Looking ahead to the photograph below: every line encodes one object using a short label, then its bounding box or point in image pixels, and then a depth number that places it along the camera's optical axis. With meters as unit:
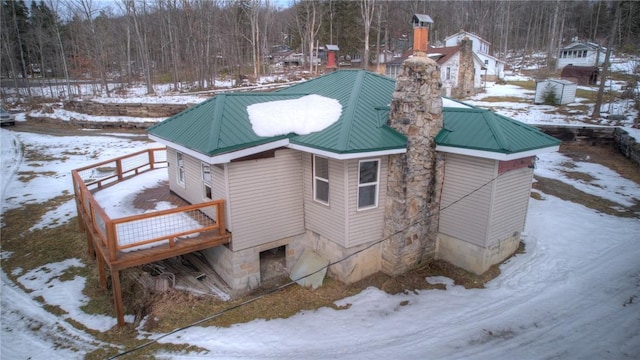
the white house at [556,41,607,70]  50.84
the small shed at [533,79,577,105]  31.00
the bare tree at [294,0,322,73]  49.58
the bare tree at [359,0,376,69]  42.95
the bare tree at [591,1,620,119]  25.56
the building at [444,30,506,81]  45.38
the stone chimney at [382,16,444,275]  9.84
